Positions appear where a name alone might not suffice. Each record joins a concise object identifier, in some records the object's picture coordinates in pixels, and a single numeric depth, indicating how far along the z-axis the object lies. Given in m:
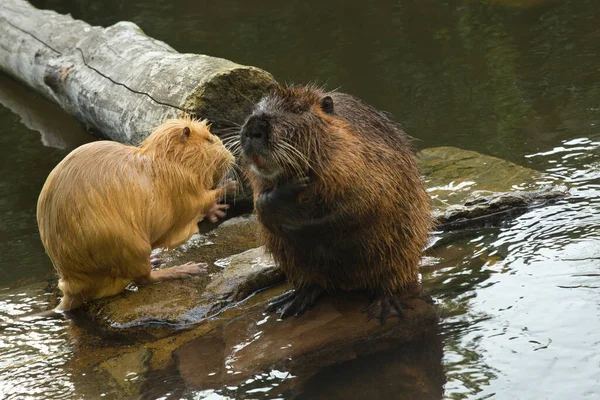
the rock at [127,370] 6.60
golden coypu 7.79
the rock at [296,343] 6.57
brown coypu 6.77
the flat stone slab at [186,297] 7.66
